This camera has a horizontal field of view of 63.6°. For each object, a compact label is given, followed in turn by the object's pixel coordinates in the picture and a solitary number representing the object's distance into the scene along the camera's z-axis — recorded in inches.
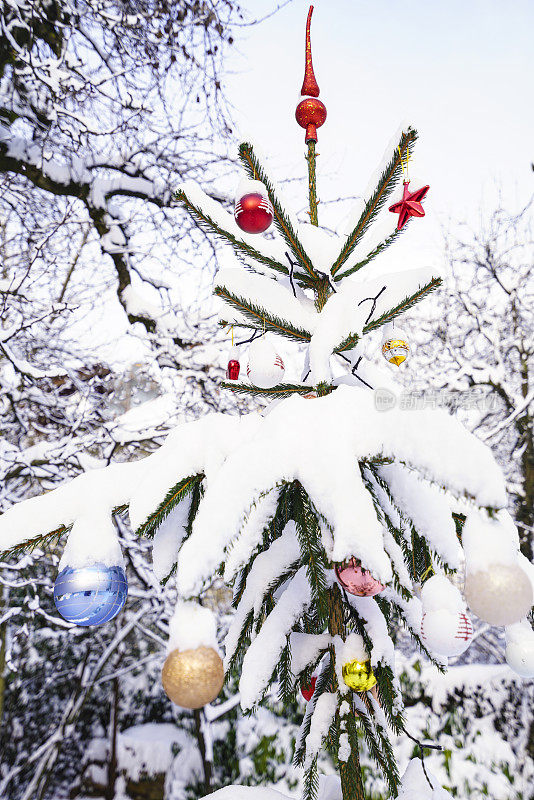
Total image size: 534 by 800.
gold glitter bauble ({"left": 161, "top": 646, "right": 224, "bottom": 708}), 28.0
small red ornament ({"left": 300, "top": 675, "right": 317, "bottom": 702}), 48.0
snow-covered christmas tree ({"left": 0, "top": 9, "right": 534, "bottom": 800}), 27.8
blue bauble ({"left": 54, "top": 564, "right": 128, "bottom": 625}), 37.4
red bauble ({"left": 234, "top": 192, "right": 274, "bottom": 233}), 45.4
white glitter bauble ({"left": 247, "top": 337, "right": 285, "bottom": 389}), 47.6
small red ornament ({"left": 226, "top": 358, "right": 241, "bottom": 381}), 67.3
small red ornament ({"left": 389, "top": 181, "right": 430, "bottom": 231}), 46.6
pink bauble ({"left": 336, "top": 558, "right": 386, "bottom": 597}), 35.2
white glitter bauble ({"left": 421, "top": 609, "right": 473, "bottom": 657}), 34.2
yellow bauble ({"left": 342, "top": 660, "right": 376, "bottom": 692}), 37.8
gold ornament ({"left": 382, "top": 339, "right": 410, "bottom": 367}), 64.3
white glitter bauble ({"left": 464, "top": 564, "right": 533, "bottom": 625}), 25.0
